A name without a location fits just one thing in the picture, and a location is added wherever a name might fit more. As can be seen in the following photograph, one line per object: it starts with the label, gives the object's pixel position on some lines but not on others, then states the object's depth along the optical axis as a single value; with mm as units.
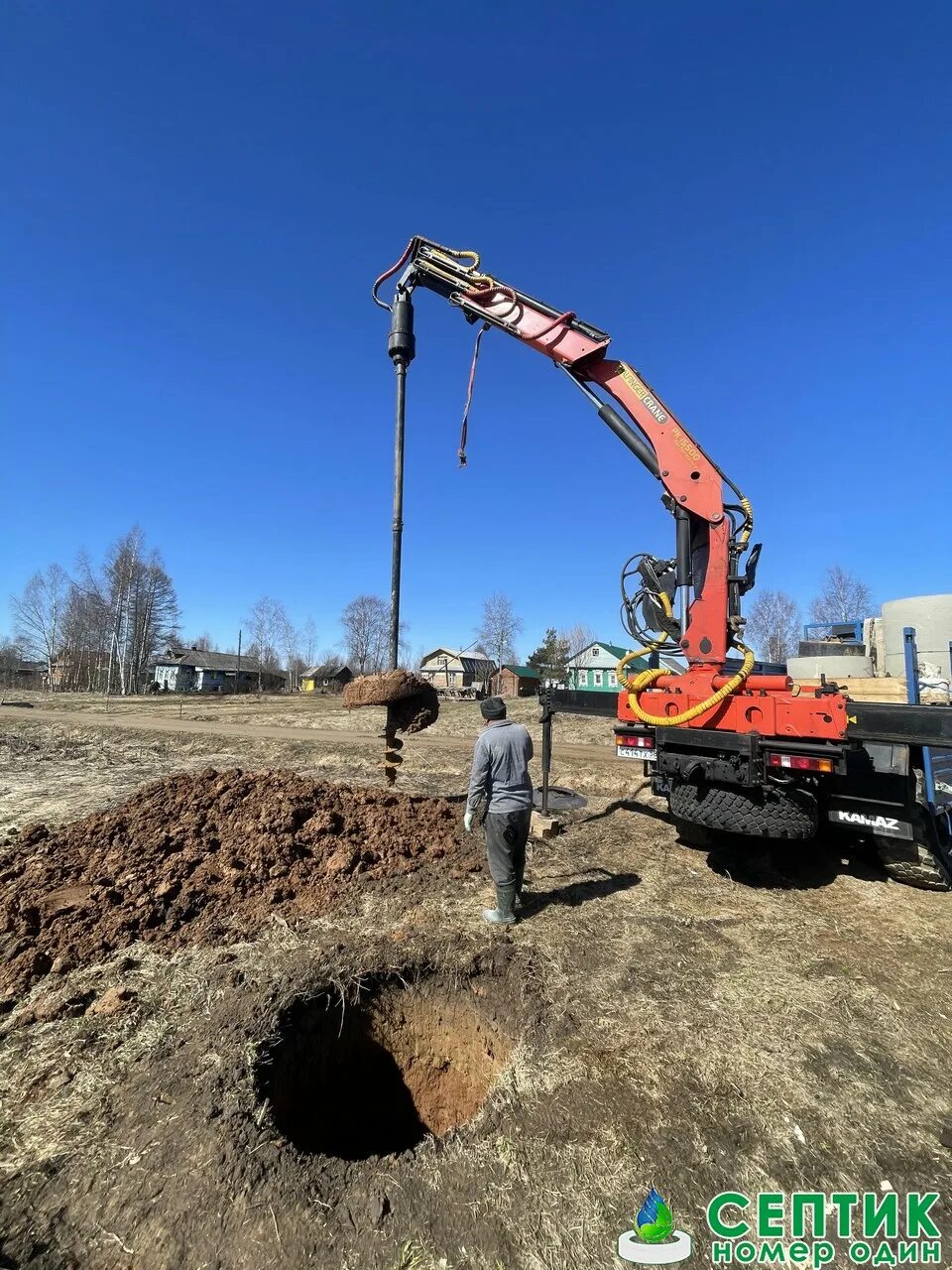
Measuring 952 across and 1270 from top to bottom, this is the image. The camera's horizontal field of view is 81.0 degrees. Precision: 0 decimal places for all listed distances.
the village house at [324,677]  64831
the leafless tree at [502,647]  62125
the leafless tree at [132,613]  46969
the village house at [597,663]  45594
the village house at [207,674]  61219
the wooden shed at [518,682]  50062
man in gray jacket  4629
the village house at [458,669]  56506
